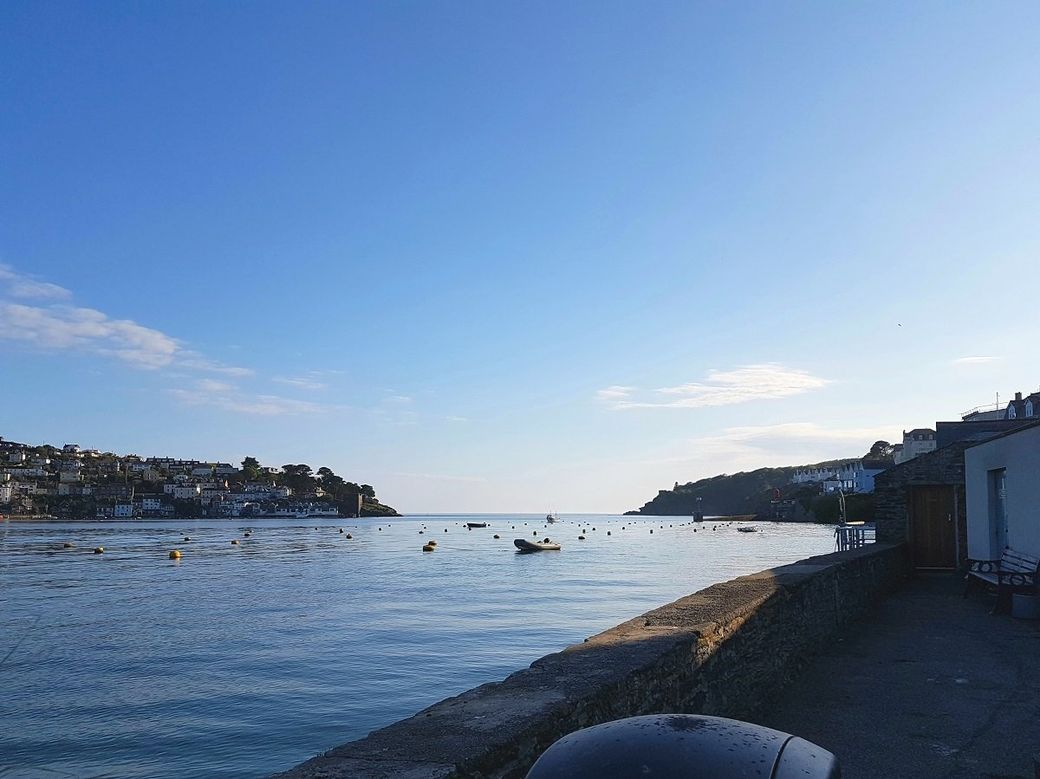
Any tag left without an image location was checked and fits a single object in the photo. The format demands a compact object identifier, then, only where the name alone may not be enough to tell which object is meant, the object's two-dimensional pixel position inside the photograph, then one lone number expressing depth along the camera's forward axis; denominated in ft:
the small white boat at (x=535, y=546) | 210.59
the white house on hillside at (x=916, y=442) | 287.28
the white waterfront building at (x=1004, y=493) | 40.47
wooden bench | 38.14
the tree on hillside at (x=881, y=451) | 437.13
